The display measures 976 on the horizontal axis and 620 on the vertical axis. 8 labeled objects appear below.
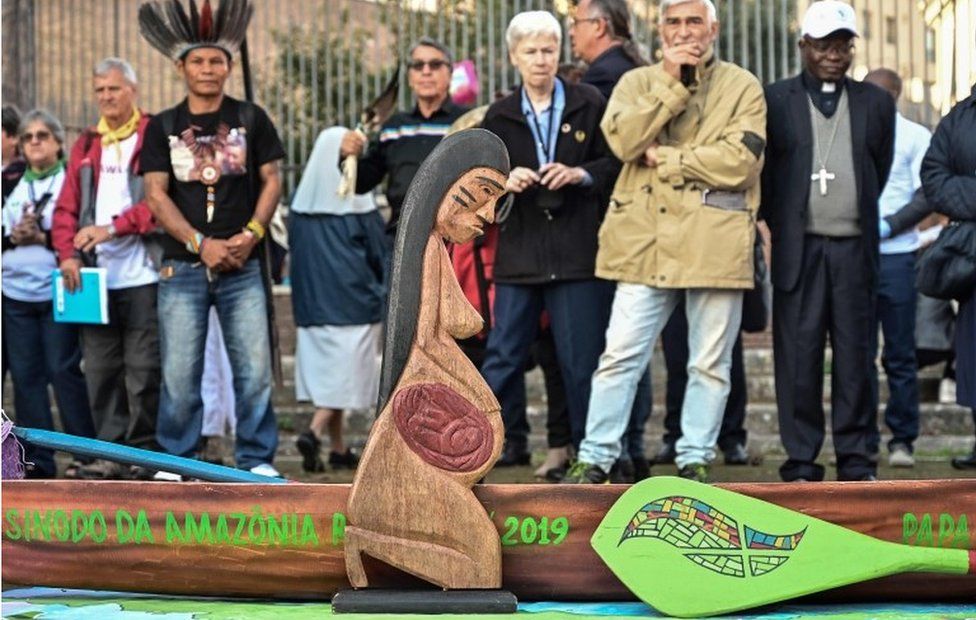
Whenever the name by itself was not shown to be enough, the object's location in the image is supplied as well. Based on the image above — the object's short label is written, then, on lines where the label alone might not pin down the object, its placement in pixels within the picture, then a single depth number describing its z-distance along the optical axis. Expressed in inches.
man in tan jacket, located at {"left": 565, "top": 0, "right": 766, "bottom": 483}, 444.9
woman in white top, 556.4
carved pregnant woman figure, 283.9
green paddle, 282.1
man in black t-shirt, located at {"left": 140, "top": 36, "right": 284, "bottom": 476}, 489.7
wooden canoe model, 294.2
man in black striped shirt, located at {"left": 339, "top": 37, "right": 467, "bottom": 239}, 545.0
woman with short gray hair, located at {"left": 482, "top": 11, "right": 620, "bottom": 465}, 477.6
